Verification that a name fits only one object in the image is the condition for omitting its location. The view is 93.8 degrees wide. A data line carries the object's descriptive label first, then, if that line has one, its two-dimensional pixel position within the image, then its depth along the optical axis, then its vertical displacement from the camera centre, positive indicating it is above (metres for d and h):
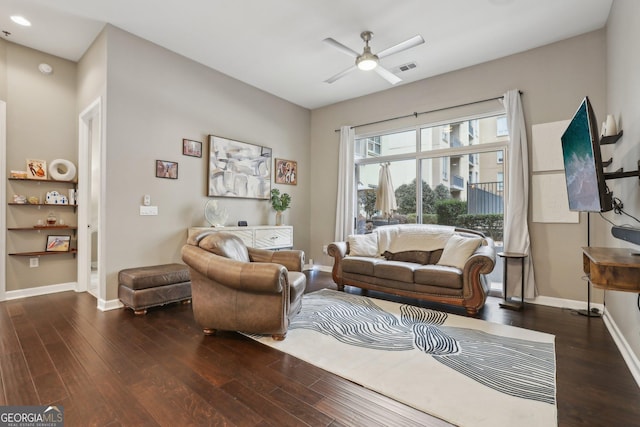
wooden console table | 1.41 -0.27
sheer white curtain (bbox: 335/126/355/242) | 5.52 +0.45
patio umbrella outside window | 5.29 +0.35
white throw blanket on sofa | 4.15 -0.34
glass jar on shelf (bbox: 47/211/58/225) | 4.08 -0.09
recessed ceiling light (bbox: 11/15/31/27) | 3.31 +2.14
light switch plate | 3.71 +0.02
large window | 4.30 +0.66
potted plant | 5.30 +0.19
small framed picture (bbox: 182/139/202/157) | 4.16 +0.92
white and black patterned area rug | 1.72 -1.10
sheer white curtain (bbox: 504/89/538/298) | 3.81 +0.17
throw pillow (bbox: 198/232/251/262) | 2.82 -0.32
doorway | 4.09 +0.20
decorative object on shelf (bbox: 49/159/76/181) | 4.06 +0.57
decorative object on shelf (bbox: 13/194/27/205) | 3.77 +0.15
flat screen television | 1.83 +0.35
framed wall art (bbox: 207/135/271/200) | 4.49 +0.70
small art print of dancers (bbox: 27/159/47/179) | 3.88 +0.55
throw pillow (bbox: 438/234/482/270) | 3.62 -0.45
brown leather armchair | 2.44 -0.69
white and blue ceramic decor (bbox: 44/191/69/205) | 4.02 +0.17
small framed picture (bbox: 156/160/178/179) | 3.87 +0.57
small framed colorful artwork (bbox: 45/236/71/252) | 4.05 -0.44
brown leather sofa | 3.32 -0.64
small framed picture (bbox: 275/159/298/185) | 5.55 +0.79
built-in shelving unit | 3.83 +0.06
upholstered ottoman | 3.22 -0.84
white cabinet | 4.39 -0.35
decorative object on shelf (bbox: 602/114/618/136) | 2.64 +0.79
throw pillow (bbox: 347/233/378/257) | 4.43 -0.47
